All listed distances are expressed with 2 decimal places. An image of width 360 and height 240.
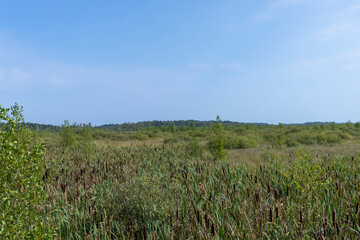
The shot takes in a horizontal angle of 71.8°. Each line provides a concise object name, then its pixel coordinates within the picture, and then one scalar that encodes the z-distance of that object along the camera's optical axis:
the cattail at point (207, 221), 3.35
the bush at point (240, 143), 19.58
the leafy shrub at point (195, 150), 11.72
